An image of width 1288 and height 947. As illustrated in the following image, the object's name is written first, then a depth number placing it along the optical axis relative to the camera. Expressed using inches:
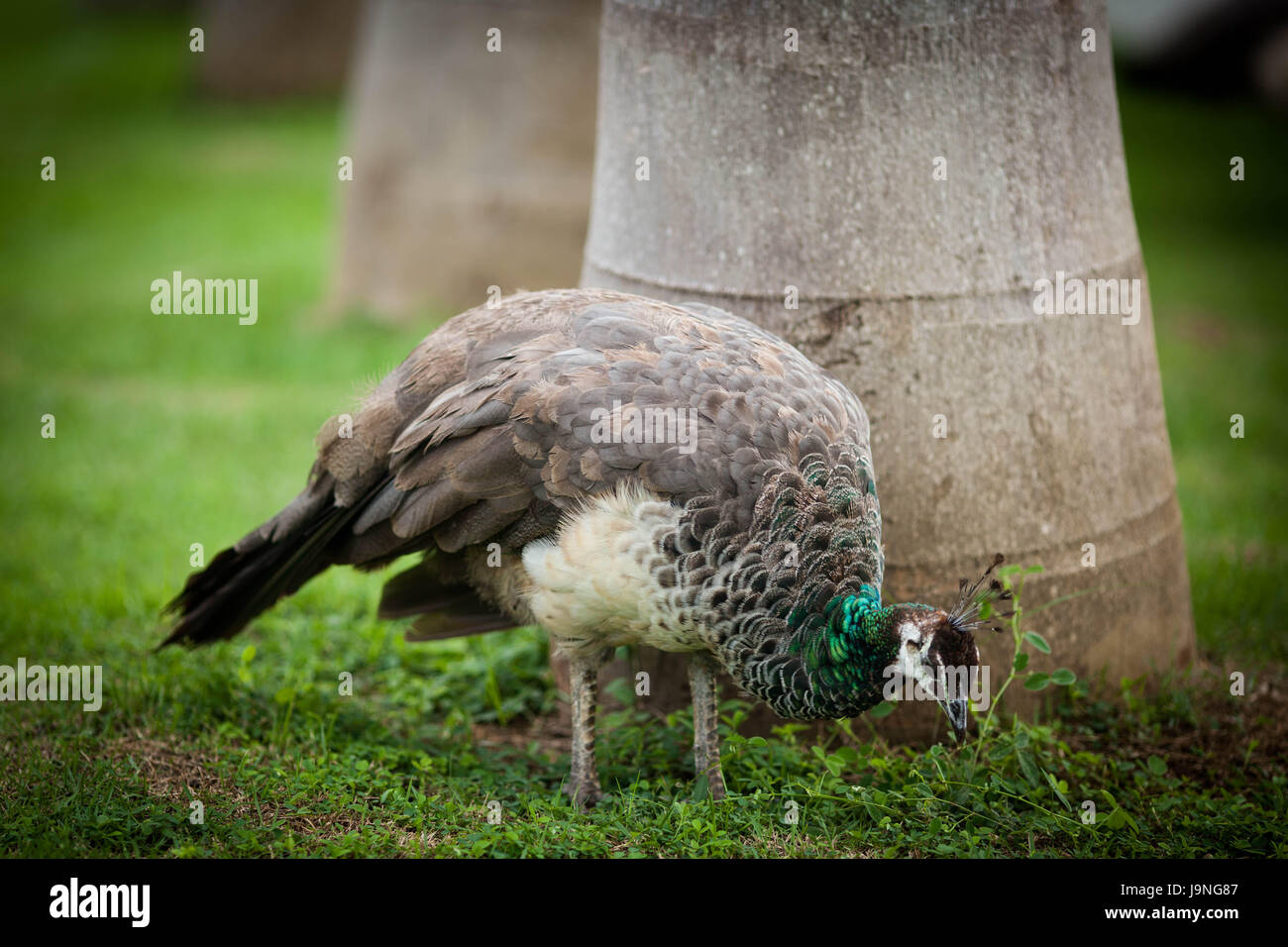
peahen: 144.5
